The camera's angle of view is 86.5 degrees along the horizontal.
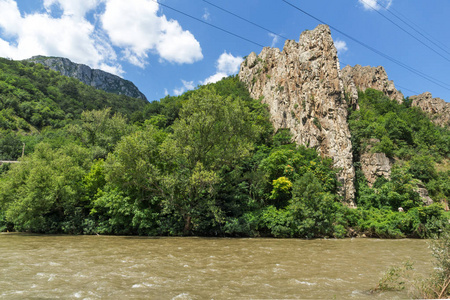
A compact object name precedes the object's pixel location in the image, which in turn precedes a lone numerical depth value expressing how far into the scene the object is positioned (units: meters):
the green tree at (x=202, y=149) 22.97
